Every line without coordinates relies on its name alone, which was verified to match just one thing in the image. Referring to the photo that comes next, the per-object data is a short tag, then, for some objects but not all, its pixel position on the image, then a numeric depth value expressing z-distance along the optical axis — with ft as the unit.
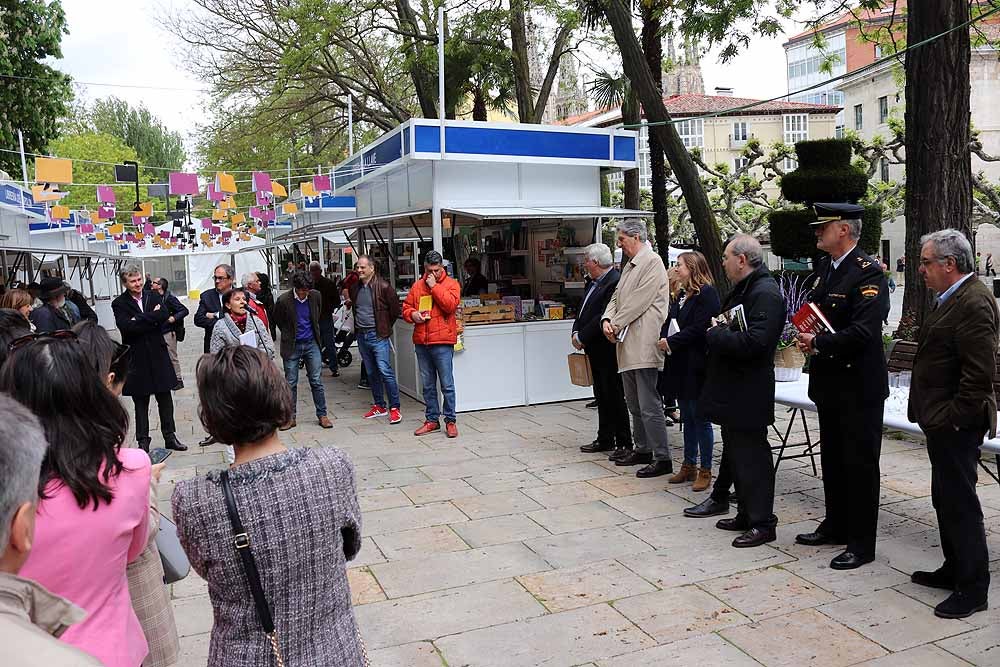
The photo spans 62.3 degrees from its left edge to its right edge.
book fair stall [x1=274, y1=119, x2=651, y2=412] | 30.07
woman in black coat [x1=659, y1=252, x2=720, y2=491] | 18.92
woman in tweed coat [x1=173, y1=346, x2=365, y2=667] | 6.33
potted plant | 19.33
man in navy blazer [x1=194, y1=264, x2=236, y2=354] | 27.61
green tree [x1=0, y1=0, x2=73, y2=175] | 53.21
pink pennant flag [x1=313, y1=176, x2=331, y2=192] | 42.09
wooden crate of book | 30.32
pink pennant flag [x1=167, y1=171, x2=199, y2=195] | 41.65
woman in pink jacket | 5.88
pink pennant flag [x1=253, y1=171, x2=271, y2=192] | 42.39
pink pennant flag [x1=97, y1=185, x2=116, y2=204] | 54.60
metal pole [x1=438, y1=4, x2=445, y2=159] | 29.50
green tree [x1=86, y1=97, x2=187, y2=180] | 175.73
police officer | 13.82
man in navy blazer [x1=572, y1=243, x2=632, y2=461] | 22.33
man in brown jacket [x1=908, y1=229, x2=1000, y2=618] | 11.98
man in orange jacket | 26.11
